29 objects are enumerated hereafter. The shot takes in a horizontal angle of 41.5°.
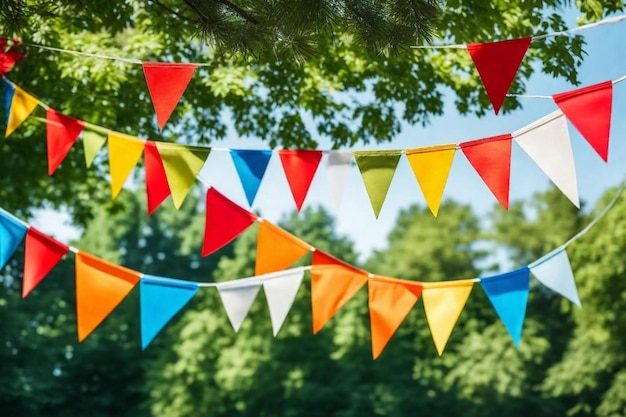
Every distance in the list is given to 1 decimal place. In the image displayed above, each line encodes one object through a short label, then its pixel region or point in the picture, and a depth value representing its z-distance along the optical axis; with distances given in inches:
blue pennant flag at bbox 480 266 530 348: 241.9
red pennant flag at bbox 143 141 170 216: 241.8
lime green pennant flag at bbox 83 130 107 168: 255.9
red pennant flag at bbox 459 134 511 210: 212.8
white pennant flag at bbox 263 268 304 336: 244.8
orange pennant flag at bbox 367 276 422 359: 247.8
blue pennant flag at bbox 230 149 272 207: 235.6
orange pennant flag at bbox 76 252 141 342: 226.1
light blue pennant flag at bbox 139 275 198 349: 230.1
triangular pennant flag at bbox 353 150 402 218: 222.7
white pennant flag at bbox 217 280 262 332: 242.8
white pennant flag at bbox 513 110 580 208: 204.1
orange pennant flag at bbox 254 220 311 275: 244.7
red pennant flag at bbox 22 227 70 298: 232.4
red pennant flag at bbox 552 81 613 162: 195.9
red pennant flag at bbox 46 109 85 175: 262.2
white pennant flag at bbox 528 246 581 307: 240.7
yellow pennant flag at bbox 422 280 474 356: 244.7
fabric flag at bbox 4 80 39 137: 265.4
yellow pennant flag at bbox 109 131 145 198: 246.7
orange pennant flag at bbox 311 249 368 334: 249.4
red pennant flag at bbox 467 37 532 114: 201.8
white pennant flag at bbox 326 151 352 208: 235.6
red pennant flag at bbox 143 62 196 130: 225.8
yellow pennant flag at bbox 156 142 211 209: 236.5
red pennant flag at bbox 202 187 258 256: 240.4
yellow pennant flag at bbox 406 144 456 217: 219.9
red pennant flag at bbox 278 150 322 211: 236.4
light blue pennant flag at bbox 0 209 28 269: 233.0
